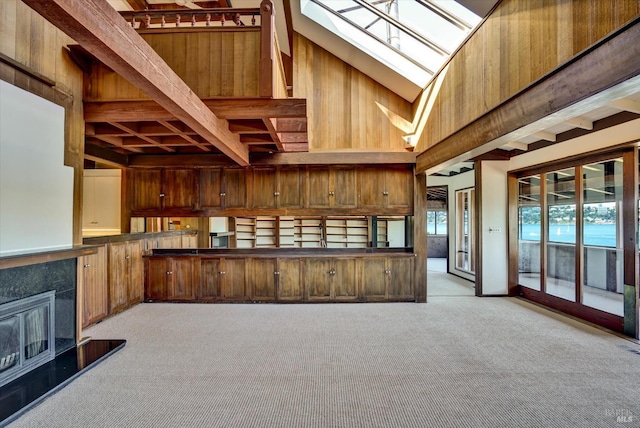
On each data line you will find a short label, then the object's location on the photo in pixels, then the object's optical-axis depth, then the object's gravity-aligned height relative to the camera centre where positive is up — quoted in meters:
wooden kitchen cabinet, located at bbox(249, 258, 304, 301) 4.84 -1.01
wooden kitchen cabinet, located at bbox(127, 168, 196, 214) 5.03 +0.49
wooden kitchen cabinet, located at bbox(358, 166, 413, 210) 5.01 +0.54
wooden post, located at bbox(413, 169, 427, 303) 4.83 -0.30
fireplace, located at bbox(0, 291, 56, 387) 2.39 -1.02
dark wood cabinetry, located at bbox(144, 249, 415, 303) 4.83 -1.01
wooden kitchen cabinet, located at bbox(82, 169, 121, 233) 5.50 +0.35
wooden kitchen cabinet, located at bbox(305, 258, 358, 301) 4.83 -1.00
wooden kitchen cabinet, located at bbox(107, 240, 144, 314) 4.17 -0.86
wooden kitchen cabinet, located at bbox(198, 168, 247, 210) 5.00 +0.50
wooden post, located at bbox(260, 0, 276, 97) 2.88 +1.67
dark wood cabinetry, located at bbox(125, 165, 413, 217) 5.00 +0.47
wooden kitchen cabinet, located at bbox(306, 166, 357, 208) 5.00 +0.52
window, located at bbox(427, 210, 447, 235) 10.94 -0.22
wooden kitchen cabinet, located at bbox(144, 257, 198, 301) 4.86 -1.02
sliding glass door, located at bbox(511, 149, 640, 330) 3.67 -0.28
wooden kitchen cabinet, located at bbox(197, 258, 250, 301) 4.84 -1.02
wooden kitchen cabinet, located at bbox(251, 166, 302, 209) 5.00 +0.52
